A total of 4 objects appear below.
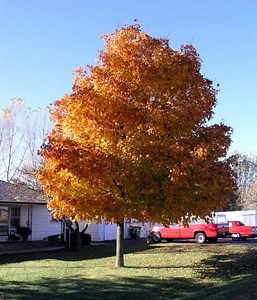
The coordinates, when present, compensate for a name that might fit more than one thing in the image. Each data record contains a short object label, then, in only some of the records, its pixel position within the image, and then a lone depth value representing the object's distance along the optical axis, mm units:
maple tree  12375
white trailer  35250
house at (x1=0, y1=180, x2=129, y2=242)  24938
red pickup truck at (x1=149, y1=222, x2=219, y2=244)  28156
